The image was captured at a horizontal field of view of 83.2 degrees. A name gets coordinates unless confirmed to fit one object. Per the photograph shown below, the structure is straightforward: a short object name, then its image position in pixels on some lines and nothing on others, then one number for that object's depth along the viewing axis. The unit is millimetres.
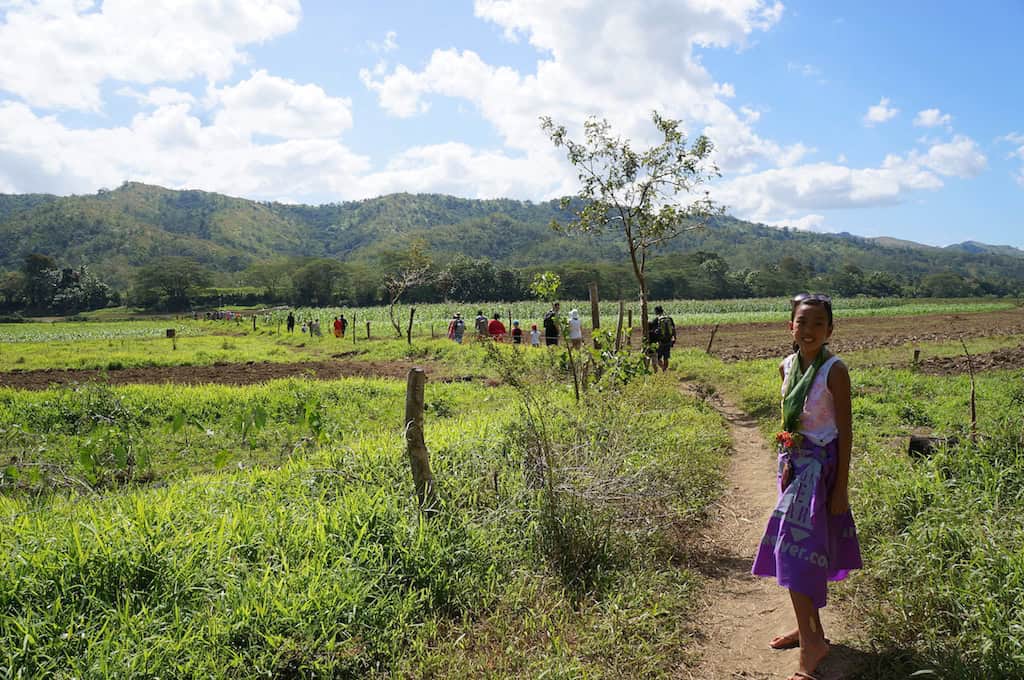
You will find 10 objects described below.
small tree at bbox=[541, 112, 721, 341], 15148
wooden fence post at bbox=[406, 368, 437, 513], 4488
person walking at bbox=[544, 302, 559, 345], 14564
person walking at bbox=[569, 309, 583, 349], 13016
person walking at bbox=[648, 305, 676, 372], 13672
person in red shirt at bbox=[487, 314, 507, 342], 15484
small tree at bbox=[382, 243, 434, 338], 32750
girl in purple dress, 3174
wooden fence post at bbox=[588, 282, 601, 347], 8919
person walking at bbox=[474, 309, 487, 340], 18784
